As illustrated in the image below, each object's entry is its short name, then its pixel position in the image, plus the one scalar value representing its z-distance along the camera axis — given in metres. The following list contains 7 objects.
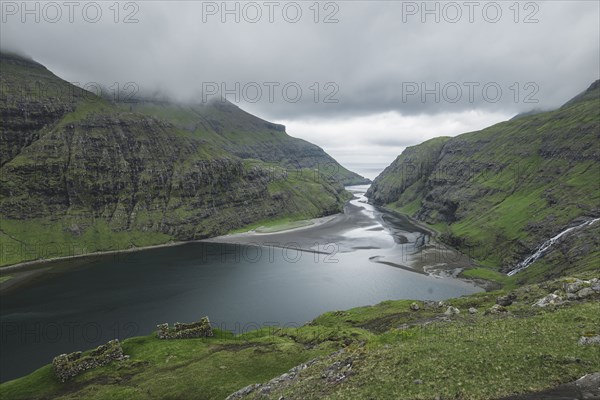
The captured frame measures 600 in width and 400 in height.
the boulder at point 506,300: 59.26
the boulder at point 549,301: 39.48
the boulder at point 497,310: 42.48
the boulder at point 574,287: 42.71
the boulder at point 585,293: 38.20
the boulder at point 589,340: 22.35
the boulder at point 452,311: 56.20
